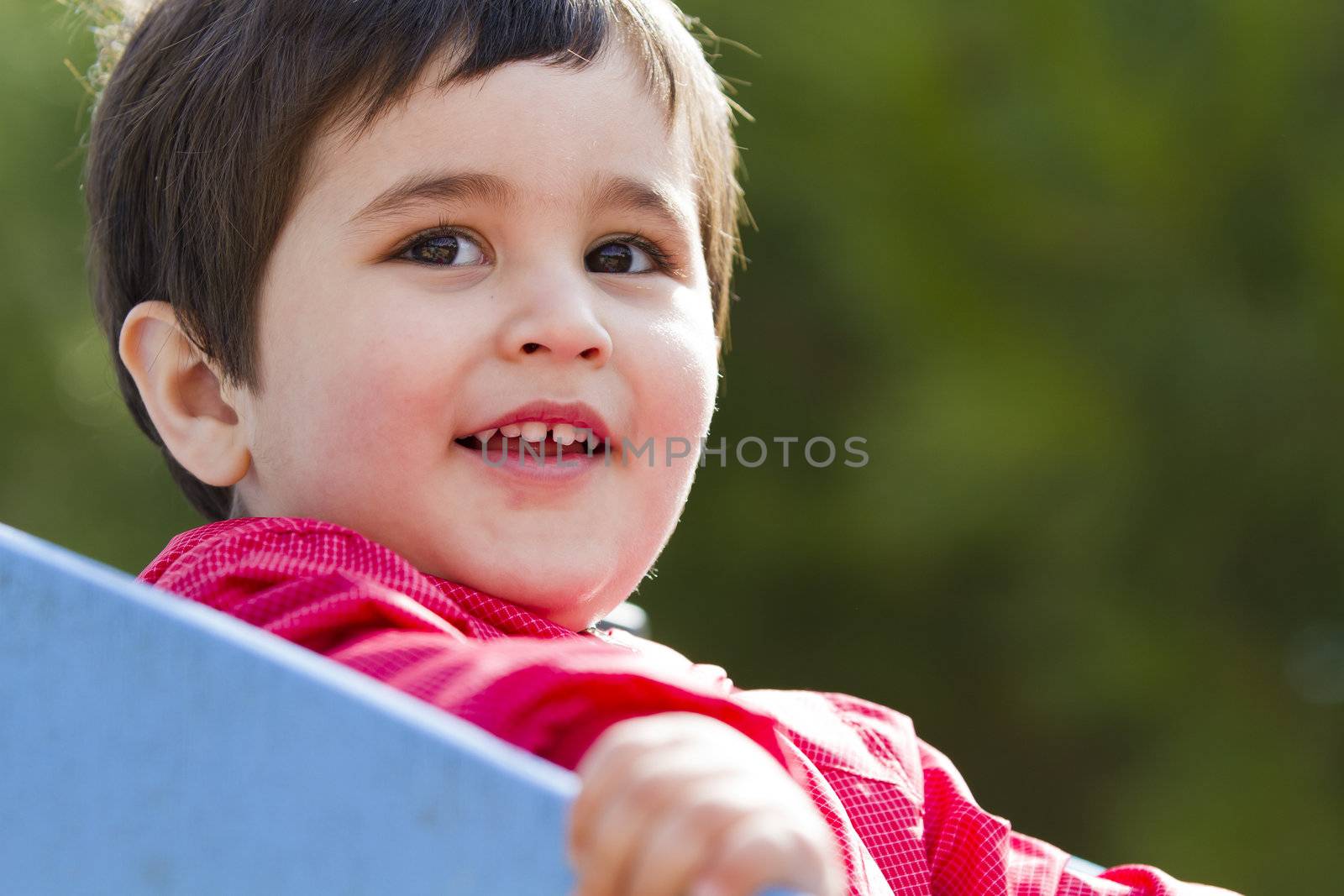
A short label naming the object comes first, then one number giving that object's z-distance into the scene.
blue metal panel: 1.13
